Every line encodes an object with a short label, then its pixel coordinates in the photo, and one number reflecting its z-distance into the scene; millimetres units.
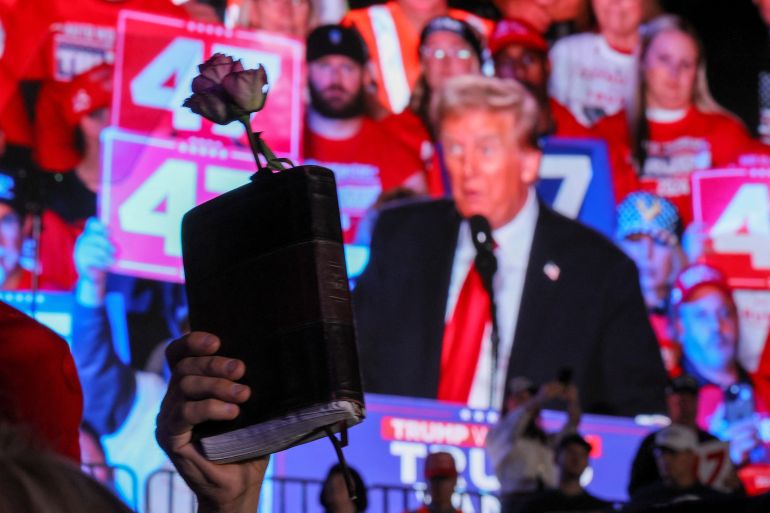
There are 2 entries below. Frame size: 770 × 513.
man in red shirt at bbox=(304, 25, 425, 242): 6438
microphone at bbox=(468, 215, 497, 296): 6438
